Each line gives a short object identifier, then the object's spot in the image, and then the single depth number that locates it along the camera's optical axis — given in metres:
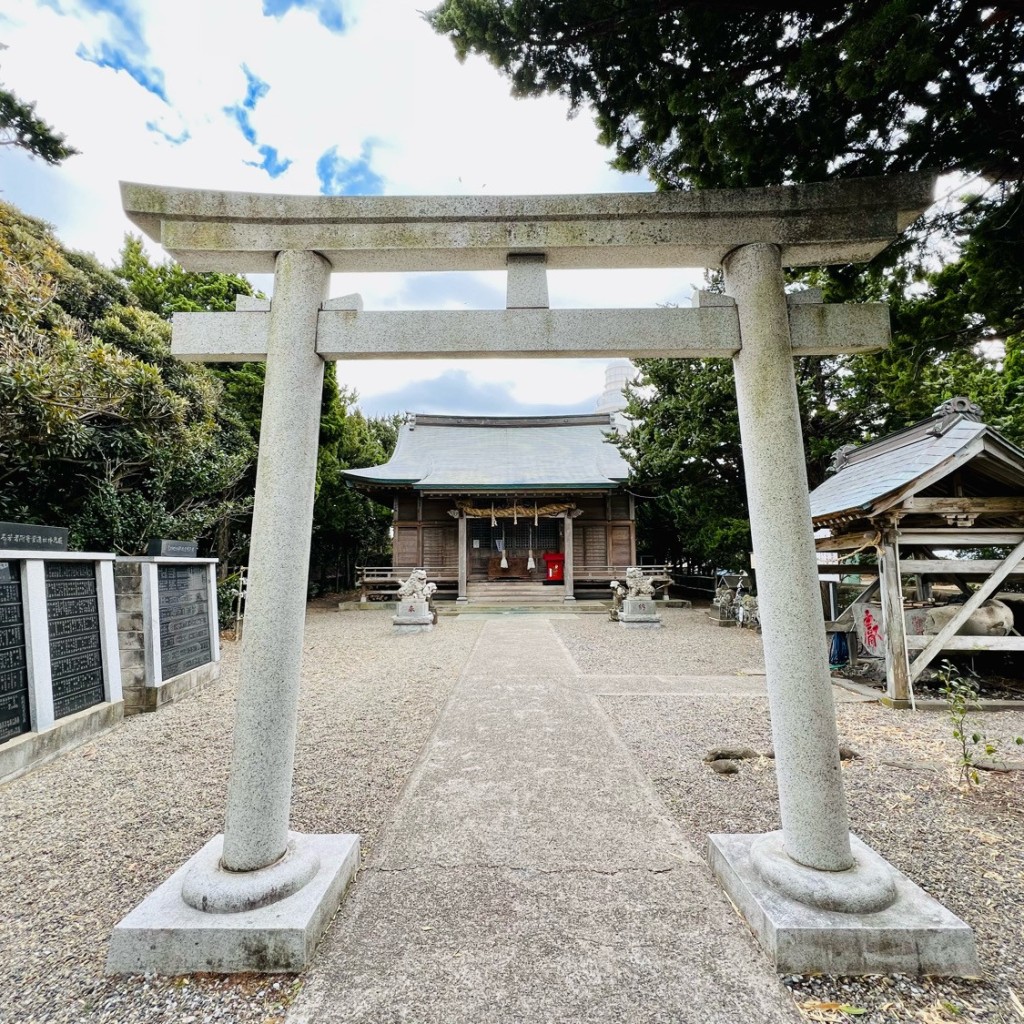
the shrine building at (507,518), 16.48
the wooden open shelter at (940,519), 5.70
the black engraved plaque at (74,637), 4.67
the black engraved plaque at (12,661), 4.07
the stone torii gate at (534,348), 2.21
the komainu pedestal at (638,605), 12.16
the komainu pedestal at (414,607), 11.82
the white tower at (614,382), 53.81
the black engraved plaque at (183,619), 6.16
